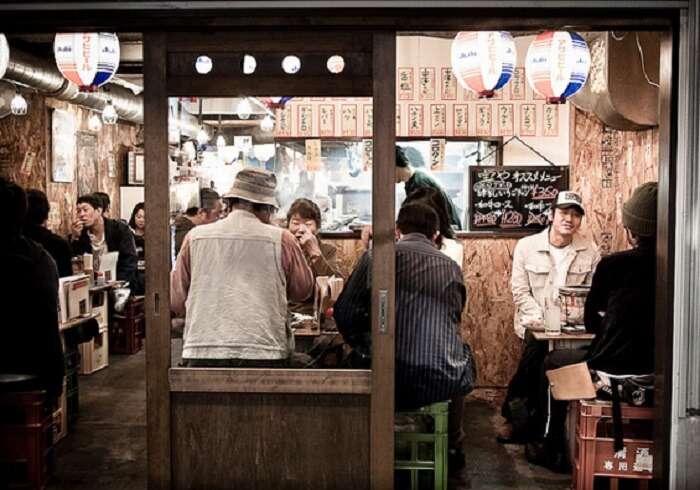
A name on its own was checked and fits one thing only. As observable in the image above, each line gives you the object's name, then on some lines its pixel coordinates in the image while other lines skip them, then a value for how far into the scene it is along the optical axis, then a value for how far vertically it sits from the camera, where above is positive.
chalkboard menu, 8.97 +0.10
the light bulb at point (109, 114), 11.98 +1.36
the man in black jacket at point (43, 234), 7.55 -0.29
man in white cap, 7.84 -0.58
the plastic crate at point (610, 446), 5.43 -1.63
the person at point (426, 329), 5.21 -0.81
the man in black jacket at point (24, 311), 5.71 -0.76
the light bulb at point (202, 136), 4.81 +0.44
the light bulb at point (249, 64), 4.59 +0.80
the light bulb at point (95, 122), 13.25 +1.37
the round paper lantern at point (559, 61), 6.32 +1.13
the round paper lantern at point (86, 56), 6.60 +1.22
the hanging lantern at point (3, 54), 6.11 +1.14
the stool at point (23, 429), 5.74 -1.61
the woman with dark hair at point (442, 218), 7.41 -0.12
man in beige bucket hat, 4.80 -0.52
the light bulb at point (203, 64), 4.60 +0.80
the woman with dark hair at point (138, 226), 12.97 -0.35
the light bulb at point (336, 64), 4.56 +0.80
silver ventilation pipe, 9.10 +1.55
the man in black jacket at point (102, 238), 10.95 -0.47
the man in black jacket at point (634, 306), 5.57 -0.70
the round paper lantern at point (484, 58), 6.31 +1.16
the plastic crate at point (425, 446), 5.26 -1.59
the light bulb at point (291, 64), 4.58 +0.80
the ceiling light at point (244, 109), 5.32 +0.69
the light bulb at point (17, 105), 10.10 +1.25
